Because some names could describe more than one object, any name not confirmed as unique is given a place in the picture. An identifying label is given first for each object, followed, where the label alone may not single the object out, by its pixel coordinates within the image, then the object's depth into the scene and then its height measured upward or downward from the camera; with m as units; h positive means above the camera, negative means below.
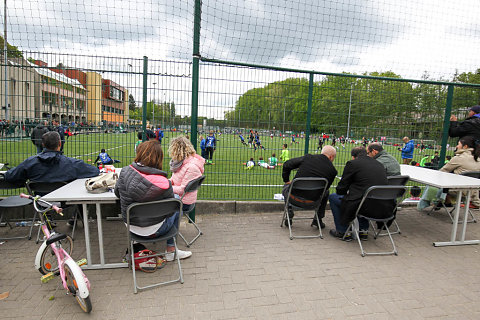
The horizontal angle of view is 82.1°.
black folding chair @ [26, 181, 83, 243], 3.67 -0.88
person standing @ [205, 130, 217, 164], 5.02 -0.24
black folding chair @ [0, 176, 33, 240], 3.76 -1.13
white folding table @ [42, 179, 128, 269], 3.03 -0.83
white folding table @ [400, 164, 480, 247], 3.98 -0.65
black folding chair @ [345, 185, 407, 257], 3.72 -0.82
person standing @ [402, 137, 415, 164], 6.27 -0.27
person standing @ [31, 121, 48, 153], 5.09 -0.25
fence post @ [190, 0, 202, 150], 4.39 +0.98
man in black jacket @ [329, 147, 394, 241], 3.83 -0.77
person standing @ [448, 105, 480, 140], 5.35 +0.28
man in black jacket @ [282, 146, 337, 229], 4.21 -0.53
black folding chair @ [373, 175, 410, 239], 4.21 -0.68
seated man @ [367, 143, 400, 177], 4.61 -0.37
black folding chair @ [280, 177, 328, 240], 4.11 -0.86
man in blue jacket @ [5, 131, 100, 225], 3.64 -0.62
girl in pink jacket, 3.79 -0.53
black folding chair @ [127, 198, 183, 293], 2.81 -0.91
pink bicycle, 2.40 -1.37
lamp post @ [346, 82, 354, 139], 5.37 +0.51
